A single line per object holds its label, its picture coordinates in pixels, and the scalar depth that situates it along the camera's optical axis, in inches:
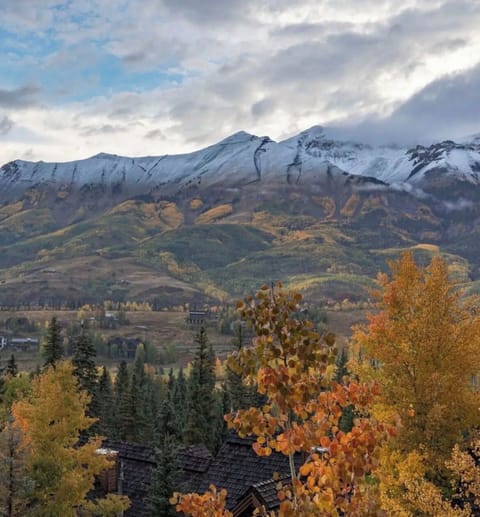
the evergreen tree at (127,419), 2610.7
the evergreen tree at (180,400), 2687.0
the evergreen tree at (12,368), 2199.8
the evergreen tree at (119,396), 2657.5
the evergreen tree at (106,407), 2439.7
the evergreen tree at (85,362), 2129.7
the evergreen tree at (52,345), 2113.7
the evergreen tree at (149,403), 2728.8
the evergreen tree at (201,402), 2375.7
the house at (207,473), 703.7
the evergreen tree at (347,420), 2606.8
